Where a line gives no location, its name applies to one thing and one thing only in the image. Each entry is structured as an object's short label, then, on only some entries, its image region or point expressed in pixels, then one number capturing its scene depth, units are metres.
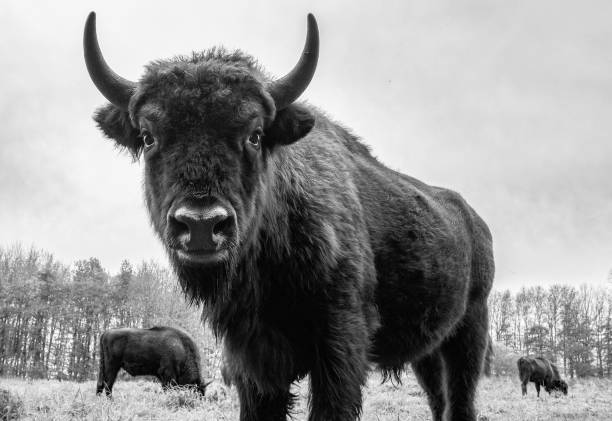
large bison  3.24
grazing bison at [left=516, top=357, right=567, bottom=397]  24.66
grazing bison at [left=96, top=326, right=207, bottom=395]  17.53
